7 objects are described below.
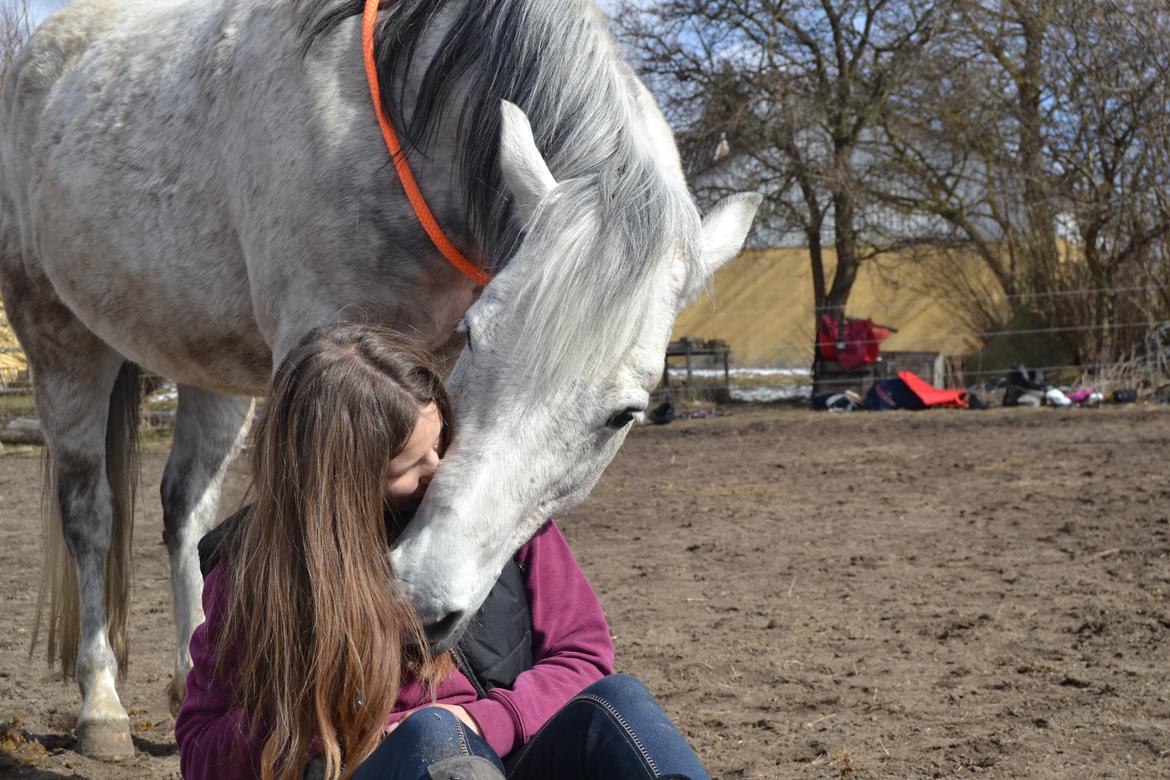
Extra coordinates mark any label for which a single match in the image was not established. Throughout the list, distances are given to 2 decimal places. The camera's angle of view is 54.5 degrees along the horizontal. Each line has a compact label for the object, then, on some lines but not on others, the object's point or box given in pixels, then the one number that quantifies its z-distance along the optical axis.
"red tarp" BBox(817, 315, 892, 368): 12.14
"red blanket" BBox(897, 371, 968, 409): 10.67
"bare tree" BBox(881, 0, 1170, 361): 11.17
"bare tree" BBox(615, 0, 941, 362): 12.76
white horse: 1.85
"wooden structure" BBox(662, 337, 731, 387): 13.02
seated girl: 1.55
